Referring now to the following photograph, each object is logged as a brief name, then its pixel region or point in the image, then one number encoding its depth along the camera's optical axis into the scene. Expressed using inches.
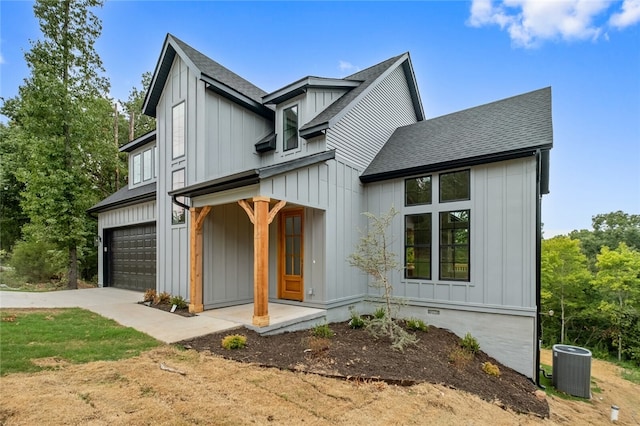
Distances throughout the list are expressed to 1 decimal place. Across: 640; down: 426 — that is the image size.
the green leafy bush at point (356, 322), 292.4
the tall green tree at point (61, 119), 448.8
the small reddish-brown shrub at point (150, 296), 355.9
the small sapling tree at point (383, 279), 245.6
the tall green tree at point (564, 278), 604.1
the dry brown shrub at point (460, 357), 236.4
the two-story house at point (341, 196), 271.7
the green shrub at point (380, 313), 299.1
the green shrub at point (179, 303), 316.8
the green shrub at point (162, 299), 338.0
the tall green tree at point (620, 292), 559.5
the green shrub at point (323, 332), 249.3
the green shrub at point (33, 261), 570.9
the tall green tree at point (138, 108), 839.0
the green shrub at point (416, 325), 300.0
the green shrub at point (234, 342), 204.8
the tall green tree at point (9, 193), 669.3
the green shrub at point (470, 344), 273.6
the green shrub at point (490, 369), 243.9
